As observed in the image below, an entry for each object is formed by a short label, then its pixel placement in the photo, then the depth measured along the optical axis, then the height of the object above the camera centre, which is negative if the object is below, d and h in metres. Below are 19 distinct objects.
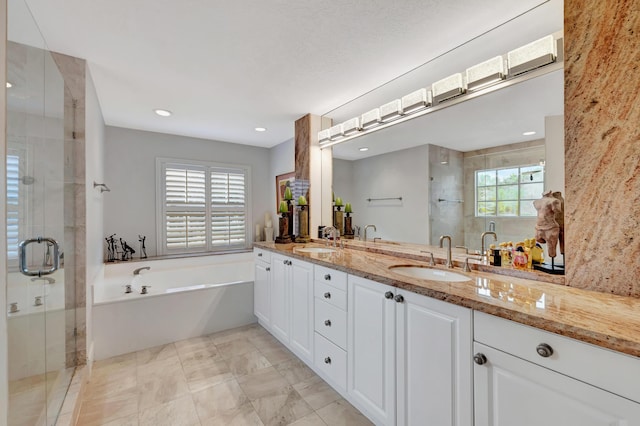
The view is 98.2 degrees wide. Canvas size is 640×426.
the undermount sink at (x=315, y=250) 2.45 -0.34
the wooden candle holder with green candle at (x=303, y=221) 3.06 -0.09
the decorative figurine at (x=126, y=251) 3.54 -0.49
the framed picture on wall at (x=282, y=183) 4.13 +0.46
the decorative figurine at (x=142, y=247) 3.70 -0.46
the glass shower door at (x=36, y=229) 1.17 -0.09
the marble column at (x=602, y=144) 1.10 +0.29
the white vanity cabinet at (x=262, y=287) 2.75 -0.78
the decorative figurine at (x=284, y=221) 3.12 -0.10
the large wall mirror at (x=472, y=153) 1.48 +0.40
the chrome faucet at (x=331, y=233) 2.74 -0.21
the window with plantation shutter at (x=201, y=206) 3.91 +0.09
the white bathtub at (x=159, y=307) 2.43 -0.93
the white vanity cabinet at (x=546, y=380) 0.77 -0.53
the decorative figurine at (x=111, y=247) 3.48 -0.44
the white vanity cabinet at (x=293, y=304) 2.14 -0.77
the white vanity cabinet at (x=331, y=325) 1.79 -0.77
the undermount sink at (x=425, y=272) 1.62 -0.37
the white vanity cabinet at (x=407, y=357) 1.14 -0.69
